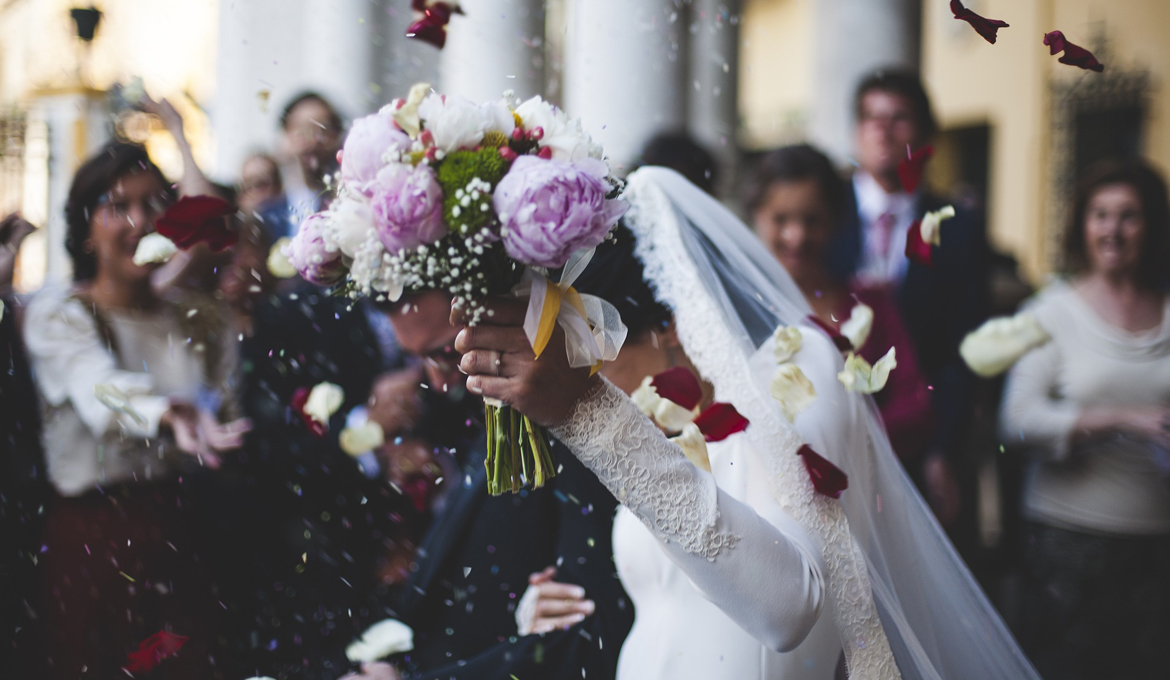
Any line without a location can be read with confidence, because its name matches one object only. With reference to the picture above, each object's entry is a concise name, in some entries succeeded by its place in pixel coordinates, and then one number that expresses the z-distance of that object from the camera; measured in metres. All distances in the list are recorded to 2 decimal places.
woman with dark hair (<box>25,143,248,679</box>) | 3.06
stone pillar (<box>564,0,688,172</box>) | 5.12
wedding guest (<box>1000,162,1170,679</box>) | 3.35
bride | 1.57
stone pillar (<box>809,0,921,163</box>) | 6.08
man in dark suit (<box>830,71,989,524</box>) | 3.75
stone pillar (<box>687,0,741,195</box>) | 6.92
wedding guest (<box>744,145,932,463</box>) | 3.27
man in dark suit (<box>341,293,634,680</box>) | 2.39
